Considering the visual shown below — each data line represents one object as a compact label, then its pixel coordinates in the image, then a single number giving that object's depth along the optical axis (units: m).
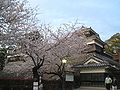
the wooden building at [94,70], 17.95
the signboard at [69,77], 14.72
